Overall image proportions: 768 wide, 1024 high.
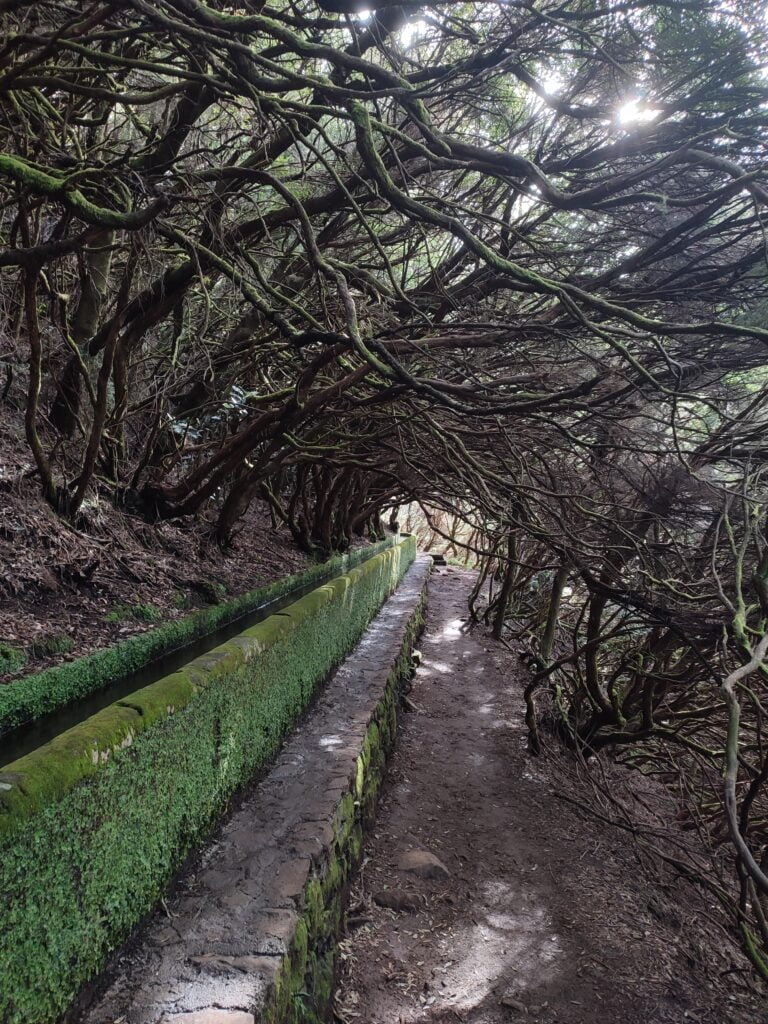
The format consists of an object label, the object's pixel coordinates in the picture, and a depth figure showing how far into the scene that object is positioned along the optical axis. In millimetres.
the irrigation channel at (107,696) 4266
